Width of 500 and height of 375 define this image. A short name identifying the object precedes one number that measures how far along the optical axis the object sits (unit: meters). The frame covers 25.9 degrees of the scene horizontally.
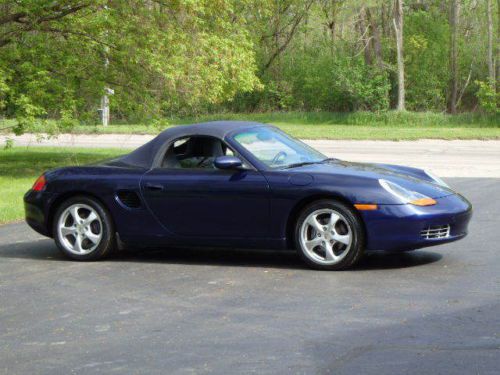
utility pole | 20.47
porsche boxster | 9.10
